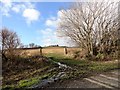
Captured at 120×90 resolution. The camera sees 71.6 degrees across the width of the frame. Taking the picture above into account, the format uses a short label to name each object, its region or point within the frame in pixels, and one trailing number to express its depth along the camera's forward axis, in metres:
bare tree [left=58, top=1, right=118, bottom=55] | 8.01
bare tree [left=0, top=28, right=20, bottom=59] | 7.21
